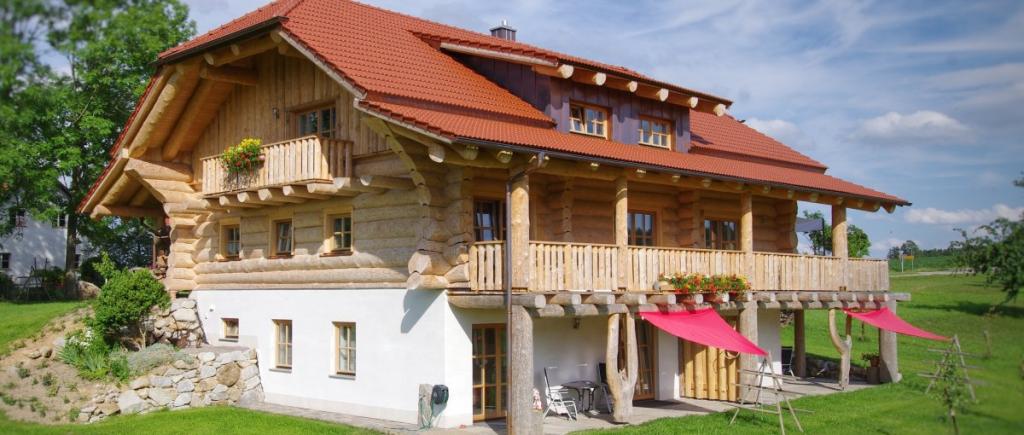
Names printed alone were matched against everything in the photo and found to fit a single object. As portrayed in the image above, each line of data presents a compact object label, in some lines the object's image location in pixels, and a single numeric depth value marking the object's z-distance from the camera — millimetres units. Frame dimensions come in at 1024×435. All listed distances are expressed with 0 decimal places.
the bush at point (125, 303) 20250
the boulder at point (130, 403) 18219
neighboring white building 47469
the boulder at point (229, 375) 19750
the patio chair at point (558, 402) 17438
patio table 17641
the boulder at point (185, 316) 21656
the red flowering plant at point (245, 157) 18641
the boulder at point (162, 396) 18681
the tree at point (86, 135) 30392
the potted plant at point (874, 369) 23125
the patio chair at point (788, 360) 24669
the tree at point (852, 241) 46469
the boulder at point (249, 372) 20094
